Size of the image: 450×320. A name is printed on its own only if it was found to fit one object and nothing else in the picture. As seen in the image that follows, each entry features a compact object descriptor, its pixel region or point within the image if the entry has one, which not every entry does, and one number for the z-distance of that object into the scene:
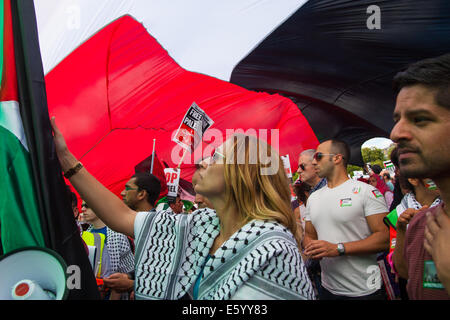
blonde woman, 1.35
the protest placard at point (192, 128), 4.35
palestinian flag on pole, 1.24
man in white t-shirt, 2.62
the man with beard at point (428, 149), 1.11
